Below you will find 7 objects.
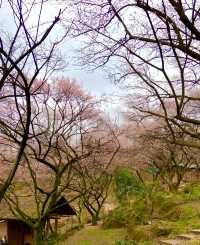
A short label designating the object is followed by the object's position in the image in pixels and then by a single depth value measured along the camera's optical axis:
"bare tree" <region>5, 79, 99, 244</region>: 7.42
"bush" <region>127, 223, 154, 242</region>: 9.62
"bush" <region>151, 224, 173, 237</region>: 9.57
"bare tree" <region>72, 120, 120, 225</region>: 12.22
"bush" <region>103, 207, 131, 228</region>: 13.34
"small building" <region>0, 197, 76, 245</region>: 14.68
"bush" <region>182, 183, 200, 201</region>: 13.79
